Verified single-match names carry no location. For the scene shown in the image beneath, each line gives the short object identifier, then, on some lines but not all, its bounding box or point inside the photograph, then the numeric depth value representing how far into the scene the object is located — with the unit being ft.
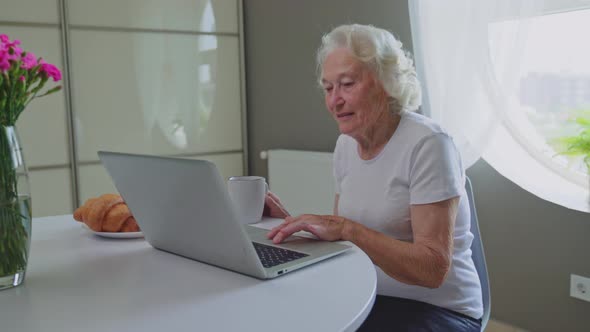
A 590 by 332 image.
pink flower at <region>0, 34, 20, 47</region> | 2.51
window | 5.82
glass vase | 2.56
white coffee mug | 4.06
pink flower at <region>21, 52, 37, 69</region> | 2.57
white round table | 2.21
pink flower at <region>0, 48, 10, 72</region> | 2.45
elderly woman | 3.66
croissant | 3.79
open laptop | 2.63
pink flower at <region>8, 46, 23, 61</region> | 2.50
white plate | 3.75
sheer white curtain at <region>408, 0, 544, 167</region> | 6.14
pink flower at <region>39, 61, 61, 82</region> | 2.64
